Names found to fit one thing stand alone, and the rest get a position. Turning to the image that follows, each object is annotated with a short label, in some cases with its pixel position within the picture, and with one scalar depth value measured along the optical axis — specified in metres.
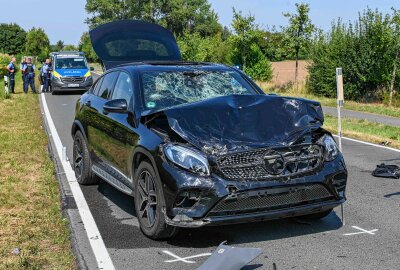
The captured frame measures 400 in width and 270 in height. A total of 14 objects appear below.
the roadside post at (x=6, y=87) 23.14
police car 26.28
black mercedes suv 4.79
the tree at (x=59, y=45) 125.56
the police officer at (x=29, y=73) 25.80
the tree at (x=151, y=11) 96.19
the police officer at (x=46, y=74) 27.72
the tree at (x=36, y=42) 108.44
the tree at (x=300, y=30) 29.42
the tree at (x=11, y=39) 139.88
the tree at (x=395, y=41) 23.98
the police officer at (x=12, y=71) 25.03
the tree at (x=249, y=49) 35.50
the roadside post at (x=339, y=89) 7.06
